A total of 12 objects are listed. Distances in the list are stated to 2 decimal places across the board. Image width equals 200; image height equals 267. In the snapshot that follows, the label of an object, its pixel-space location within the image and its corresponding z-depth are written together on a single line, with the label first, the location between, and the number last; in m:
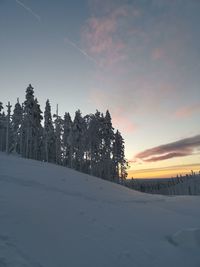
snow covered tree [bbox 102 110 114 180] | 44.64
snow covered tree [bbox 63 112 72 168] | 46.58
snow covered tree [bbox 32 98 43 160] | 39.02
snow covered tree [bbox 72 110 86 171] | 44.48
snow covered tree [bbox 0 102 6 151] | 44.16
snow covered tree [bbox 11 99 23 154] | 44.48
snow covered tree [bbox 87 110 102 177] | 43.14
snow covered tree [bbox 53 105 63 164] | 45.95
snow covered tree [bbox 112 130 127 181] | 48.95
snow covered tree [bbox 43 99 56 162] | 43.78
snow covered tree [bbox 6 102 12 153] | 29.86
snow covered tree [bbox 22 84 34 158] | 37.75
